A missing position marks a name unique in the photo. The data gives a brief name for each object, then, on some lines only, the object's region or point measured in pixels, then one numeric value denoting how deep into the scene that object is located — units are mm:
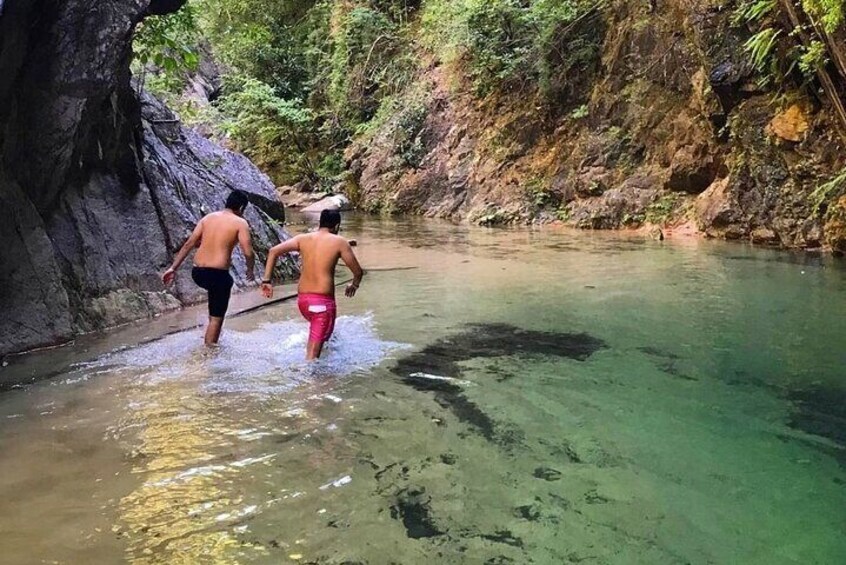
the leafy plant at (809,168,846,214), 11934
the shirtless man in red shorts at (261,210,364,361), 6684
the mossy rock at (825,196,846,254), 12648
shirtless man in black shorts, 7312
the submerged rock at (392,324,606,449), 5016
